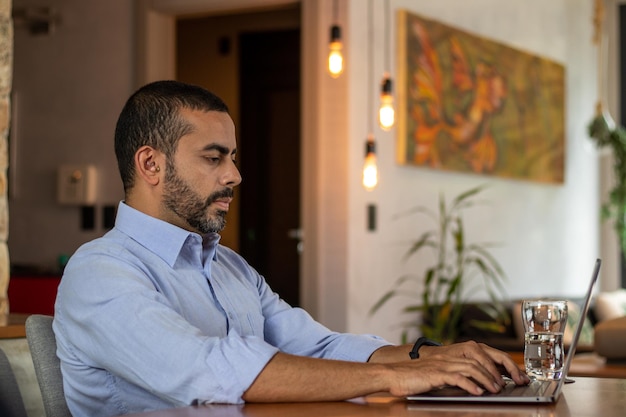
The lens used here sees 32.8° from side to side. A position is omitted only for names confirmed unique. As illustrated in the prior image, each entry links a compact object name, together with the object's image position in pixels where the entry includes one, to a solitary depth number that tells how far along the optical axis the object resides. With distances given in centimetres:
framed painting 595
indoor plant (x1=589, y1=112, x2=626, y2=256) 800
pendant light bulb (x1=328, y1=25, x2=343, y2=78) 502
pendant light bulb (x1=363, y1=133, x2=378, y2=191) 525
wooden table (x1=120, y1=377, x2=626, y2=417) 151
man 163
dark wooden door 786
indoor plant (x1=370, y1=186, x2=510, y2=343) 574
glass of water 191
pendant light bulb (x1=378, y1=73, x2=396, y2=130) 514
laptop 161
